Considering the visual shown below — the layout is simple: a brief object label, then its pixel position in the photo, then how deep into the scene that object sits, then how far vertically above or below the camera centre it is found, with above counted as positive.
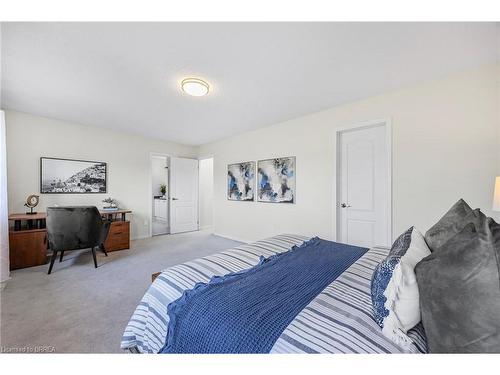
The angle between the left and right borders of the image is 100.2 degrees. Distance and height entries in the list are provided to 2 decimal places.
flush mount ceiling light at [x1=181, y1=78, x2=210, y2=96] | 2.30 +1.14
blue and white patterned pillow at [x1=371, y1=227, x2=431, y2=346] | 0.75 -0.42
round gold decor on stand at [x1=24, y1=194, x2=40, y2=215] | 3.25 -0.24
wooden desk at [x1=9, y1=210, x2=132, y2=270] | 2.89 -0.76
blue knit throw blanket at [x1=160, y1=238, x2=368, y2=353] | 0.82 -0.55
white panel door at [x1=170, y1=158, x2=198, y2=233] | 5.24 -0.20
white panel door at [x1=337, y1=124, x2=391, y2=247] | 2.72 +0.01
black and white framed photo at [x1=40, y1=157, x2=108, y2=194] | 3.59 +0.20
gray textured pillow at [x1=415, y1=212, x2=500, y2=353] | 0.59 -0.32
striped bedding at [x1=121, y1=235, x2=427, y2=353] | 0.73 -0.53
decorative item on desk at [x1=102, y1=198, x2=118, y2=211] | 4.04 -0.36
